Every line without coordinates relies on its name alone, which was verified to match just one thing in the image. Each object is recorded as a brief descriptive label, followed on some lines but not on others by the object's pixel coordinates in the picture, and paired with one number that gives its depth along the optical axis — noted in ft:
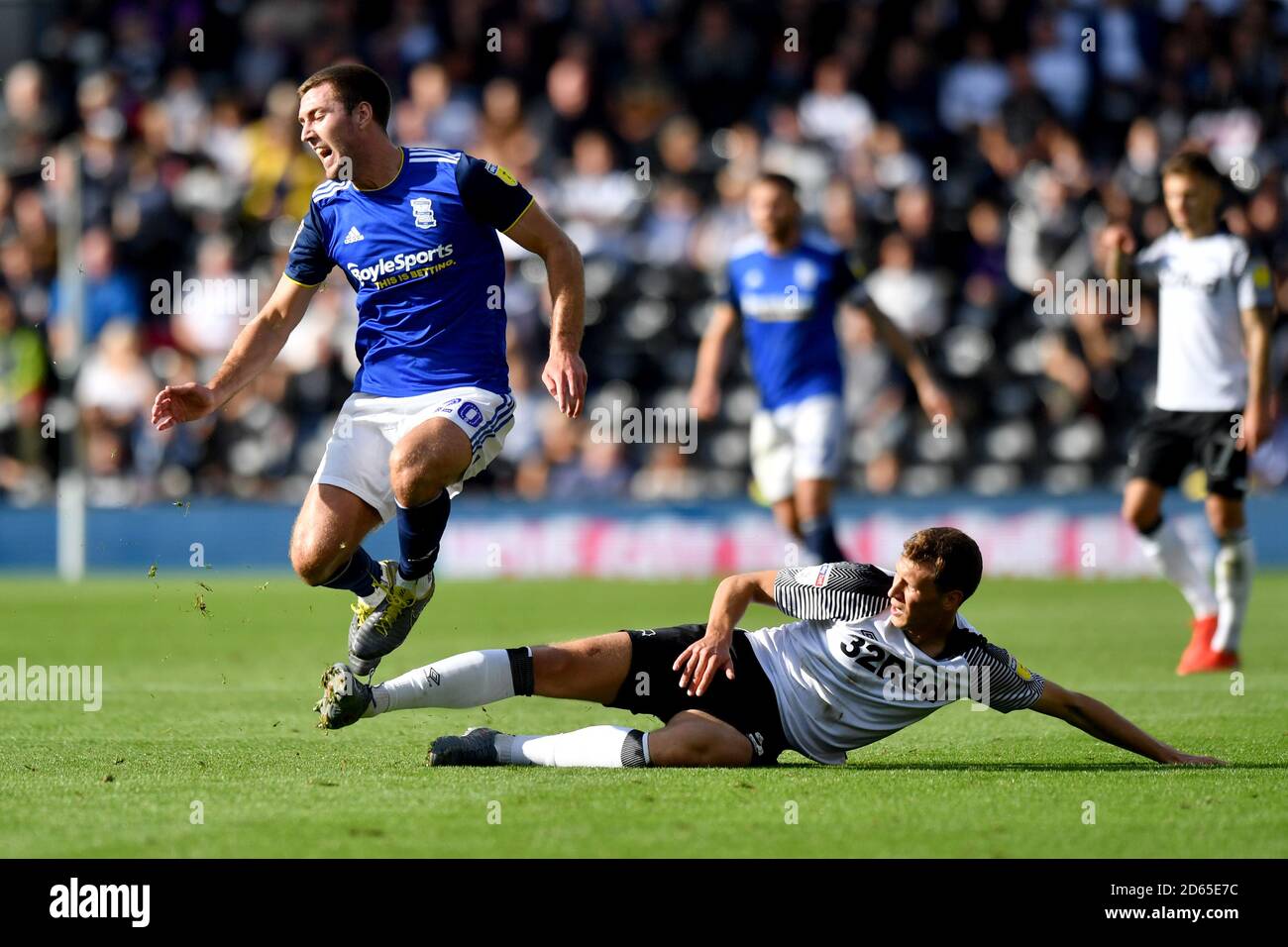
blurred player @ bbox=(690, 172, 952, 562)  39.86
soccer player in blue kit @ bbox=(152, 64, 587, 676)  24.02
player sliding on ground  20.79
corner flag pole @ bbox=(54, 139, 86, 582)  59.82
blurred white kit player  33.58
